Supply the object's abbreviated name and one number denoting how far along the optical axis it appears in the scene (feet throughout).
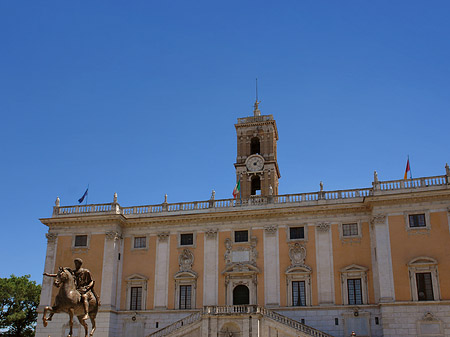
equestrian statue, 60.44
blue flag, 130.92
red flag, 115.60
